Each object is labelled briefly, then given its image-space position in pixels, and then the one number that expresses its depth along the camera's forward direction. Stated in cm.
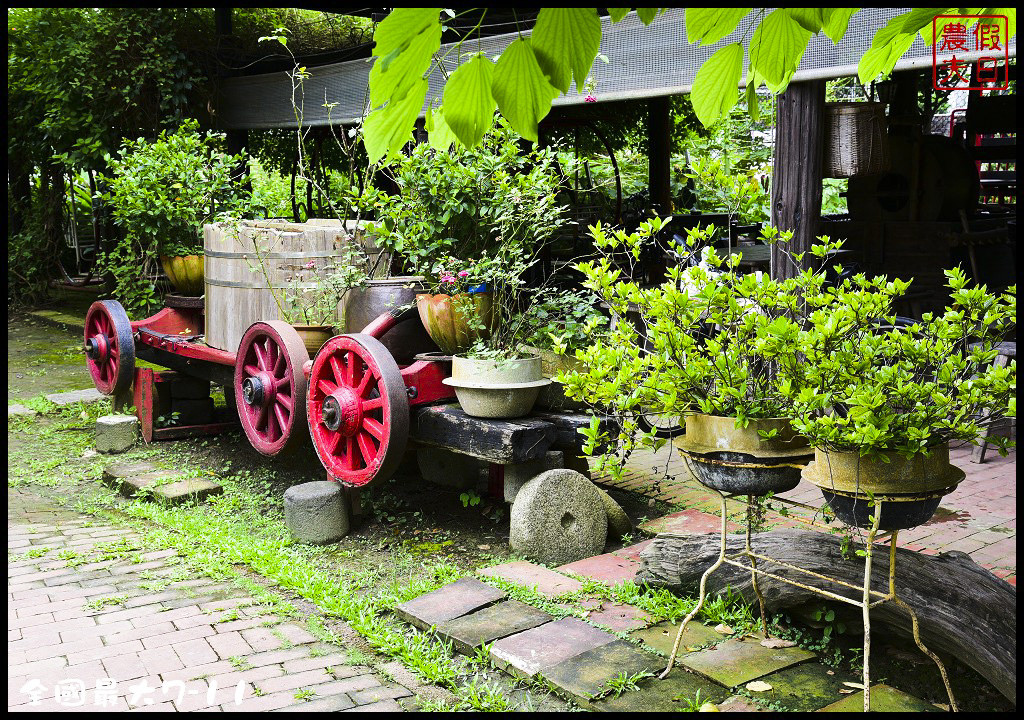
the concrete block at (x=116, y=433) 751
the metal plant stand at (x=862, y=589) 313
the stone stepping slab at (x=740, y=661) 356
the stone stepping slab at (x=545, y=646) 370
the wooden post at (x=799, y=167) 581
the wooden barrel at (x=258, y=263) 613
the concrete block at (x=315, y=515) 535
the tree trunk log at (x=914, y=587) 329
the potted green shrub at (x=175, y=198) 775
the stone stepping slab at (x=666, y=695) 340
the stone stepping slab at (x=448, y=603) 421
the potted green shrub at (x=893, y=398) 304
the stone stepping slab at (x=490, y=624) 397
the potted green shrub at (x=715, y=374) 345
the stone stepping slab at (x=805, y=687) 337
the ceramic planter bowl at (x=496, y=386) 500
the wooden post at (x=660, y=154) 1209
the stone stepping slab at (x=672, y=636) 387
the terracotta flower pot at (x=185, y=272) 779
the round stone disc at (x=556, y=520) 488
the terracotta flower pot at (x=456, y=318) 518
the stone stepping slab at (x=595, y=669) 350
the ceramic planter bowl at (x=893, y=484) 308
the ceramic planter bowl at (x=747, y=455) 345
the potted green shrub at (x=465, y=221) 526
